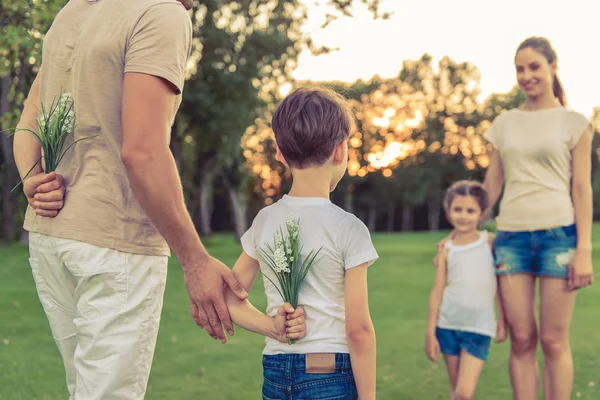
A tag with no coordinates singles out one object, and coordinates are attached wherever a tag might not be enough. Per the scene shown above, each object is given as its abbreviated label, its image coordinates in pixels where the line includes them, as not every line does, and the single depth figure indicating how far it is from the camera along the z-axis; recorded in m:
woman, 4.97
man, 2.78
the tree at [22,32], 7.58
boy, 2.82
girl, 4.97
